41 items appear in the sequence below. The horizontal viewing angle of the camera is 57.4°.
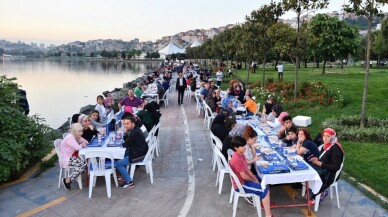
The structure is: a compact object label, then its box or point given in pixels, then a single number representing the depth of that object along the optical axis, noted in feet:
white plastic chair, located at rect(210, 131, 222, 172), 25.95
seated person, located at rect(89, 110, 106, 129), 30.44
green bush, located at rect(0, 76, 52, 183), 23.17
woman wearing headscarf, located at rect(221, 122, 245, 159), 23.18
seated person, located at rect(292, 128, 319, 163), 21.25
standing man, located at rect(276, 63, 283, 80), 90.06
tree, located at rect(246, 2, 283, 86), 64.08
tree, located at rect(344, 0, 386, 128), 33.50
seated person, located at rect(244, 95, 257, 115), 39.11
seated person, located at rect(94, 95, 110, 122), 36.36
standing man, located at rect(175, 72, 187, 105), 59.00
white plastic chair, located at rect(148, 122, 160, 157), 28.26
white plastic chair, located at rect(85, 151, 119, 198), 21.89
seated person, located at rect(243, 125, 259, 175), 20.51
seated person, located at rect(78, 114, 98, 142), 26.35
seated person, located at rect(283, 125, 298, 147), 24.12
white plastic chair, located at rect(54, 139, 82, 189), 23.30
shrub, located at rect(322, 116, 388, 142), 32.32
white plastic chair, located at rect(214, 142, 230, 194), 21.45
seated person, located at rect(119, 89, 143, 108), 41.68
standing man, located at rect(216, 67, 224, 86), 81.91
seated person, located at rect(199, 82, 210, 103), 47.84
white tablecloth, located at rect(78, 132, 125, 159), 23.07
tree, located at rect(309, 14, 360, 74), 102.37
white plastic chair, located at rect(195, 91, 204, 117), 50.08
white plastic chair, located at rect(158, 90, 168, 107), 58.91
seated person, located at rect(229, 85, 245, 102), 47.31
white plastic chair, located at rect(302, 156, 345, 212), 19.83
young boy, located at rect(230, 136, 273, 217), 18.40
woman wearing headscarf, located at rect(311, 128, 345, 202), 19.40
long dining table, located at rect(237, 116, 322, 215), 18.63
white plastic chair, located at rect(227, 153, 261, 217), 18.62
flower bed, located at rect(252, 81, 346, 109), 48.84
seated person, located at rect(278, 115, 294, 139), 25.71
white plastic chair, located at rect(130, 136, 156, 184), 24.04
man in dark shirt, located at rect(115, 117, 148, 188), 23.52
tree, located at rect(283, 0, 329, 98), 47.18
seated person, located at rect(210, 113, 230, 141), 26.25
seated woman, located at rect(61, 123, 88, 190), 23.06
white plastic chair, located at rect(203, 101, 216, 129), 40.71
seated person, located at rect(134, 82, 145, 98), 54.13
